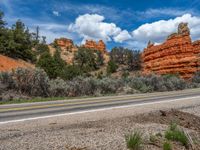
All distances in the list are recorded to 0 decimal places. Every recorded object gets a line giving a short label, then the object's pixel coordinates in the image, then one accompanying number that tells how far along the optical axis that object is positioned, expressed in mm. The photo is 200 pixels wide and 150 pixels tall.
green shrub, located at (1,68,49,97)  18766
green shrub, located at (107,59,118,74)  74756
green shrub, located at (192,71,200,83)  46497
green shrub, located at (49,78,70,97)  20156
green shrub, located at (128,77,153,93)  25978
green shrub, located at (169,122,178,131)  6899
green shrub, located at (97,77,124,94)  23491
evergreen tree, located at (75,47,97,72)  81062
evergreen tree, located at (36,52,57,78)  42000
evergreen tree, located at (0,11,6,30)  55291
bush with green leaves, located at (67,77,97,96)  21406
